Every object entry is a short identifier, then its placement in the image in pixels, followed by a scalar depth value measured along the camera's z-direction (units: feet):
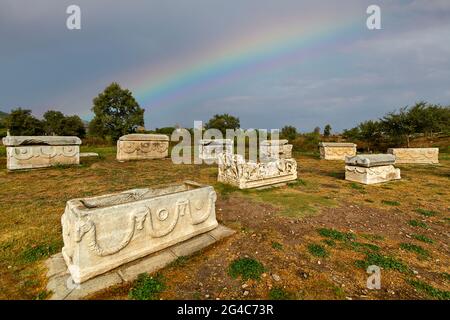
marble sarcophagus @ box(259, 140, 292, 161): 52.95
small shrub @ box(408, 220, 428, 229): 14.28
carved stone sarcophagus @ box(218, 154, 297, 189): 23.66
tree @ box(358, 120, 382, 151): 69.09
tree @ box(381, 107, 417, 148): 62.18
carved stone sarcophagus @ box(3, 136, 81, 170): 29.99
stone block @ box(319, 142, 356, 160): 53.62
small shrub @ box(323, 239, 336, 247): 11.70
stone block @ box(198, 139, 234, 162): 49.19
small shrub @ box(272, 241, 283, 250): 11.27
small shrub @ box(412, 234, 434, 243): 12.30
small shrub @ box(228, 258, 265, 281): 9.03
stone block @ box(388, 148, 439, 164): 44.93
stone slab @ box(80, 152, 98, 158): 44.46
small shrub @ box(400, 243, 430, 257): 11.02
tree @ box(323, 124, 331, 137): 104.06
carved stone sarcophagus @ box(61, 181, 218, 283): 8.23
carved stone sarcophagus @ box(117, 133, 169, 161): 43.47
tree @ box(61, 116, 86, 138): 126.72
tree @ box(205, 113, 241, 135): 156.66
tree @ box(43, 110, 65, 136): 128.26
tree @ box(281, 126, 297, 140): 89.76
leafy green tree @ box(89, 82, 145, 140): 94.79
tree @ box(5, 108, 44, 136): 113.50
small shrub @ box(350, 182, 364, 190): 24.72
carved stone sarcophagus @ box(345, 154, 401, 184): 26.40
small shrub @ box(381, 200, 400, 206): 18.83
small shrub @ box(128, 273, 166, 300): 7.68
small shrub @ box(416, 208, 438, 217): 16.35
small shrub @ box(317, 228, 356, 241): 12.50
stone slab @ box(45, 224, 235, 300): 7.80
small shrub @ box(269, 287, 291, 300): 7.80
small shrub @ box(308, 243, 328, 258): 10.66
